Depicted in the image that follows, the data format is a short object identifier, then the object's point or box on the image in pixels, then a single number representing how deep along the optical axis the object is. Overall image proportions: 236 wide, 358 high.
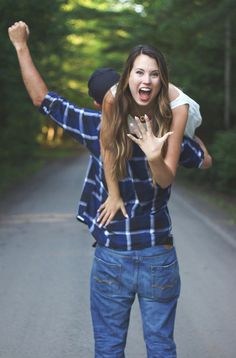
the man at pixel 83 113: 2.68
